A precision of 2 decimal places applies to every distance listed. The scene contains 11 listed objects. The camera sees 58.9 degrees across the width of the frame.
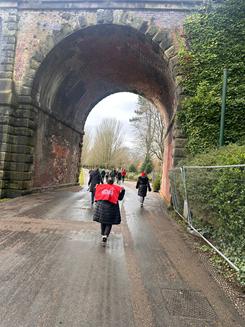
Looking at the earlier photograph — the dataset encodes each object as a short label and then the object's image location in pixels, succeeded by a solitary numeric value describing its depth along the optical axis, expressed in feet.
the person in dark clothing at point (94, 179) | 30.58
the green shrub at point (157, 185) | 62.03
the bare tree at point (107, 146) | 127.34
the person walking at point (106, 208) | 15.76
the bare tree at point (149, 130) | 105.81
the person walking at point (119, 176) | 80.59
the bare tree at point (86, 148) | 144.17
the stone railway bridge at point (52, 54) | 33.01
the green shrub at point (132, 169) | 143.84
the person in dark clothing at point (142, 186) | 32.81
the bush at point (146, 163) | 114.19
